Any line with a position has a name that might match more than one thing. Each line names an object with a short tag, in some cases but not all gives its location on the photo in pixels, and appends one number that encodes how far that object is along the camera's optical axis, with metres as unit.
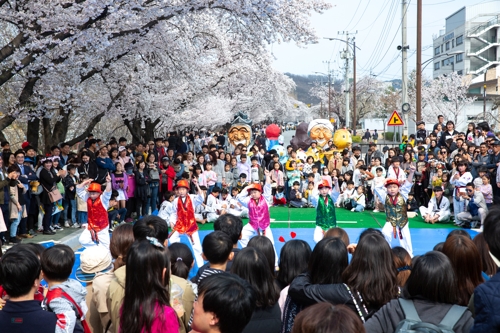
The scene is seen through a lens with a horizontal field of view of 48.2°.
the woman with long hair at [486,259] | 4.53
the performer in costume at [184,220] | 9.12
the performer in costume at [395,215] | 9.05
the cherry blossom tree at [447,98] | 44.88
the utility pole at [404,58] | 19.33
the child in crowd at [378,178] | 14.15
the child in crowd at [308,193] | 15.85
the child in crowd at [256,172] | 16.88
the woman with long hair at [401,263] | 4.27
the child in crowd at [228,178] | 16.31
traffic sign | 17.61
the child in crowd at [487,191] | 12.34
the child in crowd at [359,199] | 15.20
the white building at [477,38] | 63.91
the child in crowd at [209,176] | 15.34
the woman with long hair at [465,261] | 3.81
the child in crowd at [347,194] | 15.43
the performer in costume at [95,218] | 9.05
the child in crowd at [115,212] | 12.16
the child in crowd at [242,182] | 15.83
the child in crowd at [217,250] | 4.44
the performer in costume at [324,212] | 9.57
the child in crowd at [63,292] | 3.48
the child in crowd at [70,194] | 11.66
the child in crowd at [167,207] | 10.72
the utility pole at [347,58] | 41.00
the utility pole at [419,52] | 19.09
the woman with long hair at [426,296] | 3.06
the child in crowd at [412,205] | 14.40
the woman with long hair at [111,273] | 4.09
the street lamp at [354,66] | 40.08
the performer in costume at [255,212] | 9.17
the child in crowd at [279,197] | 16.52
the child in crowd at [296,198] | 16.09
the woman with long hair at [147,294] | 3.18
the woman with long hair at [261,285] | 3.62
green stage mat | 13.12
